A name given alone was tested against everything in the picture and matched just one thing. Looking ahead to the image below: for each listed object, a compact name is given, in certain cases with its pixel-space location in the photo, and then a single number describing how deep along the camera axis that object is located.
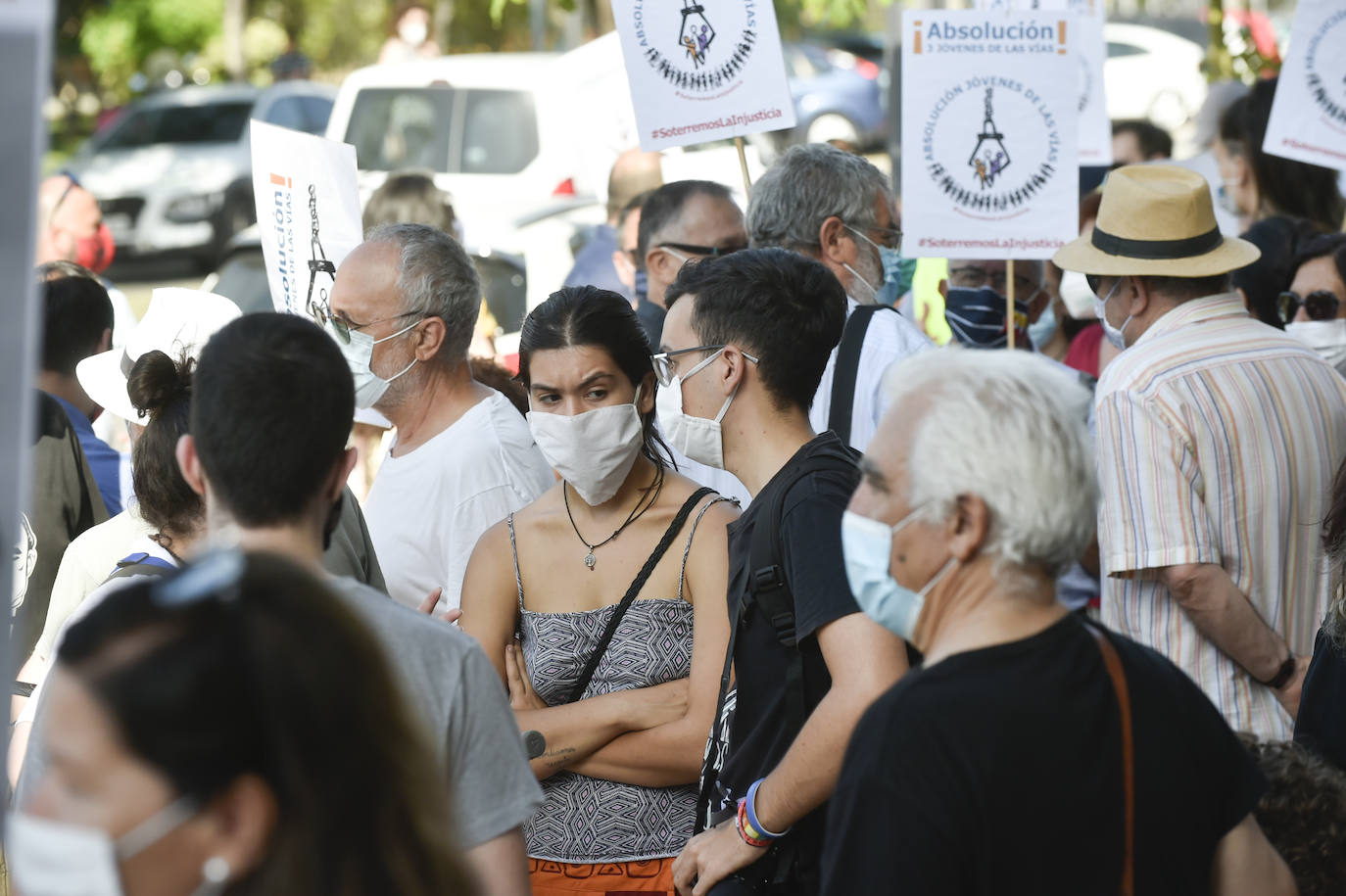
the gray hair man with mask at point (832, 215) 9.64
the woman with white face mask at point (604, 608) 6.43
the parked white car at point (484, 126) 23.02
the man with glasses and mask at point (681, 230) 10.77
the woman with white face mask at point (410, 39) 31.16
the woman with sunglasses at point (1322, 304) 10.28
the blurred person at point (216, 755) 3.12
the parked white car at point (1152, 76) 40.12
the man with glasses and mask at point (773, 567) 5.36
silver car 35.31
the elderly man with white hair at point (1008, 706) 3.88
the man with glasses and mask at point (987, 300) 11.42
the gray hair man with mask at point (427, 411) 7.80
